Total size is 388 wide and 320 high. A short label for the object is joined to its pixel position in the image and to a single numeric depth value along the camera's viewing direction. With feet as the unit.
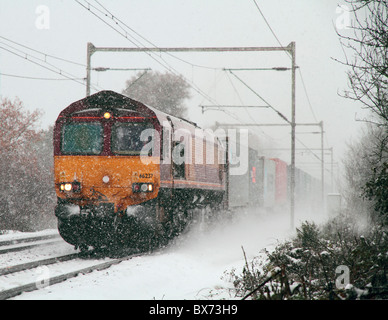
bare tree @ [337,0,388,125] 23.48
